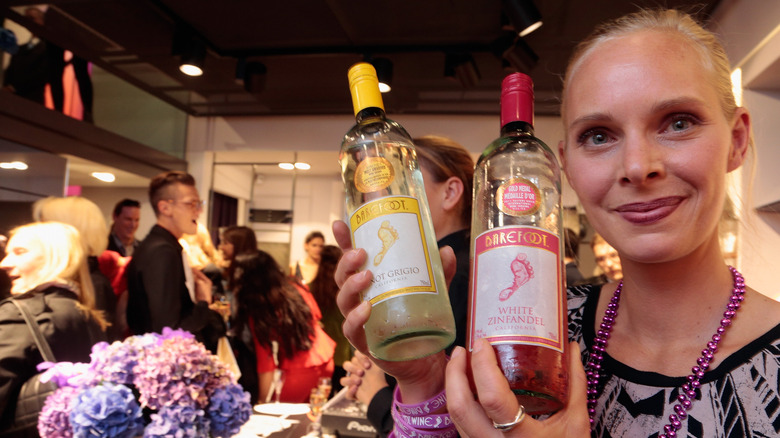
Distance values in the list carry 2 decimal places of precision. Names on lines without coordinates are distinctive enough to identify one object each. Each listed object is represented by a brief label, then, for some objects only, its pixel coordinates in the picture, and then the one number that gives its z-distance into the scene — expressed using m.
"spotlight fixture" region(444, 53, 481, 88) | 3.92
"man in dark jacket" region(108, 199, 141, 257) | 3.84
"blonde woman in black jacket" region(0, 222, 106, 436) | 1.69
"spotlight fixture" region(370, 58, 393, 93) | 4.02
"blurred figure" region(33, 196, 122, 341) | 2.44
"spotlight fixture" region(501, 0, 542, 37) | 2.94
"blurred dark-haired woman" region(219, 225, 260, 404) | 2.88
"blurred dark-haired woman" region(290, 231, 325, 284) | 5.04
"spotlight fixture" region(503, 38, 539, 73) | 3.57
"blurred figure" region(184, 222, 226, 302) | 3.28
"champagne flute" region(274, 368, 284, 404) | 2.90
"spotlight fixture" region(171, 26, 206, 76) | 3.81
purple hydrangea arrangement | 1.22
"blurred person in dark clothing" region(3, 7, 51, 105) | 3.68
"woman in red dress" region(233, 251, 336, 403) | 2.84
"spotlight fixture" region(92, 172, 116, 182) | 5.16
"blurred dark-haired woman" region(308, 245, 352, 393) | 3.62
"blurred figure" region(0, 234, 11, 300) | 2.61
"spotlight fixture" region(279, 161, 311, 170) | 6.09
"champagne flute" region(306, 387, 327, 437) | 1.85
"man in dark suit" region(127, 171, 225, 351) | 2.35
